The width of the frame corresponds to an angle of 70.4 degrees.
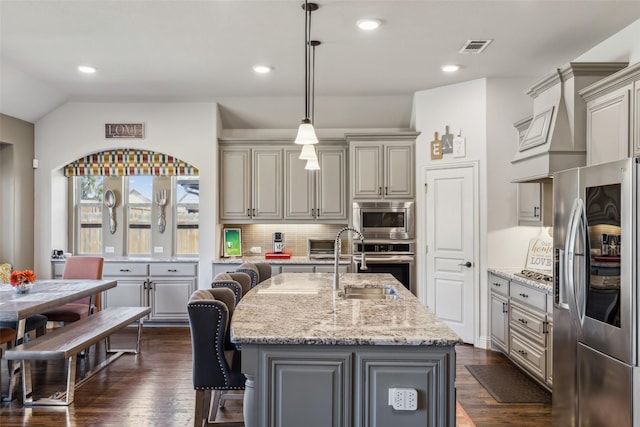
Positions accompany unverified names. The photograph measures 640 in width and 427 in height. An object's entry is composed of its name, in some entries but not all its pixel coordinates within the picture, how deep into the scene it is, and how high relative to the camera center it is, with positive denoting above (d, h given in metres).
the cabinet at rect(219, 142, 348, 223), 5.90 +0.46
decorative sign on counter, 4.44 -0.35
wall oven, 5.48 -0.48
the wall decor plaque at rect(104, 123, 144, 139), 5.82 +1.18
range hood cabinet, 3.33 +0.75
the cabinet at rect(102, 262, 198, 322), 5.72 -0.85
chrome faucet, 3.39 -0.41
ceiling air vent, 3.91 +1.53
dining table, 3.36 -0.65
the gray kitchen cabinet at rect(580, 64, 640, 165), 2.80 +0.68
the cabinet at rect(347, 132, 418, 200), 5.58 +0.67
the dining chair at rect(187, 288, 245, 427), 2.42 -0.71
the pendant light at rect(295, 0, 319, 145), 3.33 +0.65
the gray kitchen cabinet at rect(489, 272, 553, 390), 3.51 -0.92
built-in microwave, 5.54 +0.01
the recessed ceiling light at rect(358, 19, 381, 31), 3.47 +1.52
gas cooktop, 3.80 -0.50
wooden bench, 3.25 -0.94
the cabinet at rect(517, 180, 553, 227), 4.15 +0.15
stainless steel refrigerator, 2.25 -0.42
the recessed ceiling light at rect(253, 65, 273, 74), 4.57 +1.55
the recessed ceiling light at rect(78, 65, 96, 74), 4.54 +1.54
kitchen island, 2.03 -0.71
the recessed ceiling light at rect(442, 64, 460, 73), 4.55 +1.54
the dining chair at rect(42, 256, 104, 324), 4.74 -0.56
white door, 5.00 -0.28
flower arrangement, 4.00 -0.51
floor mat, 3.54 -1.39
